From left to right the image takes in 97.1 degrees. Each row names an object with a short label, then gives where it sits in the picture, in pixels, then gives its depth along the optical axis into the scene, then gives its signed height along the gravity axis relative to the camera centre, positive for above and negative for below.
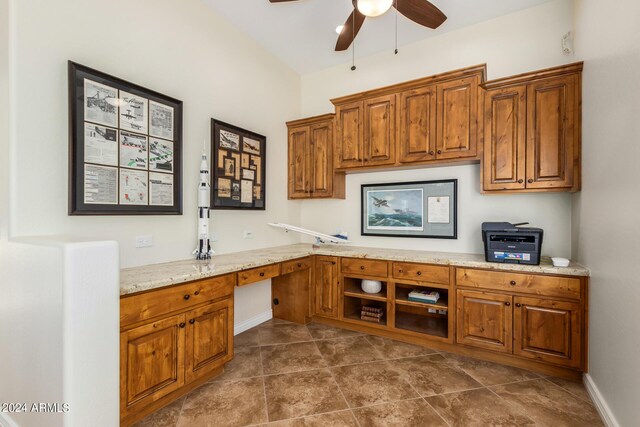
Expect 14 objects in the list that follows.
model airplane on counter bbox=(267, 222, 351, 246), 3.46 -0.33
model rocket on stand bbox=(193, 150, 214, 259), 2.53 -0.02
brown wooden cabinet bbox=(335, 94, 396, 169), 3.11 +0.90
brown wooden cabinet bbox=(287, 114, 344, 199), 3.56 +0.66
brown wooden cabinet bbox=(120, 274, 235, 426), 1.65 -0.89
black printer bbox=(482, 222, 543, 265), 2.34 -0.27
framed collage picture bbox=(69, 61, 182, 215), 1.85 +0.46
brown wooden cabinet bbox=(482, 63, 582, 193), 2.34 +0.70
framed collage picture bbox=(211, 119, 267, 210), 2.84 +0.46
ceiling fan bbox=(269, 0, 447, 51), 1.95 +1.56
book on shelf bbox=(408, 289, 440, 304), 2.79 -0.85
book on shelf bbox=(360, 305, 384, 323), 3.08 -1.13
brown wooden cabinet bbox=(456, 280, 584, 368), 2.20 -0.95
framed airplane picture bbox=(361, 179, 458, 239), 3.13 +0.03
